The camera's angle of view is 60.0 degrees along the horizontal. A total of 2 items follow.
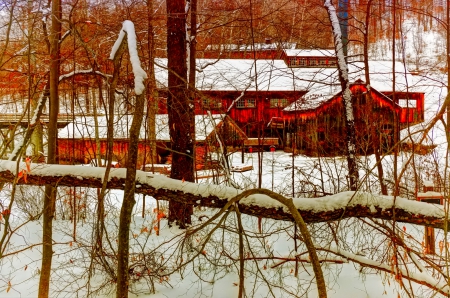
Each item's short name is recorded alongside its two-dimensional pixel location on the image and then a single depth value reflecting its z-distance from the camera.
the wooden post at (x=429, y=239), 6.59
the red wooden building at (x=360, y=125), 9.14
